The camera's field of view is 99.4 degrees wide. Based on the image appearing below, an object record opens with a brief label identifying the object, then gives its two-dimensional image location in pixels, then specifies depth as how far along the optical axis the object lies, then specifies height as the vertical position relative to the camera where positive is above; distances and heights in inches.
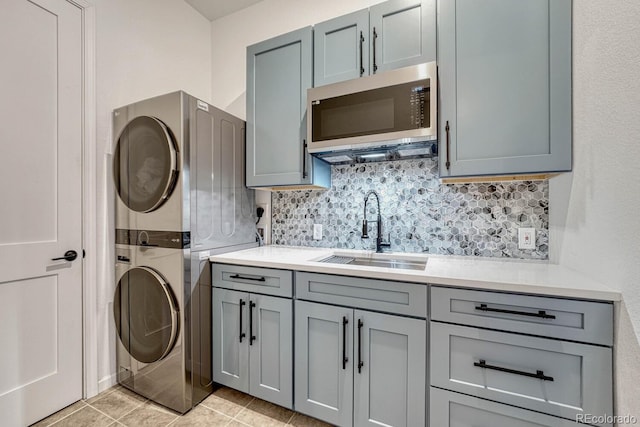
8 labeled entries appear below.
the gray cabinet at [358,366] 49.4 -30.7
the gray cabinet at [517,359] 38.8 -23.0
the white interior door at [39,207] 58.5 +1.0
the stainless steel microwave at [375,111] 56.4 +22.7
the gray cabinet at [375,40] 60.1 +41.0
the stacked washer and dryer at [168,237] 64.8 -6.5
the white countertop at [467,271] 40.4 -11.4
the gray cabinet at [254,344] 62.1 -32.2
